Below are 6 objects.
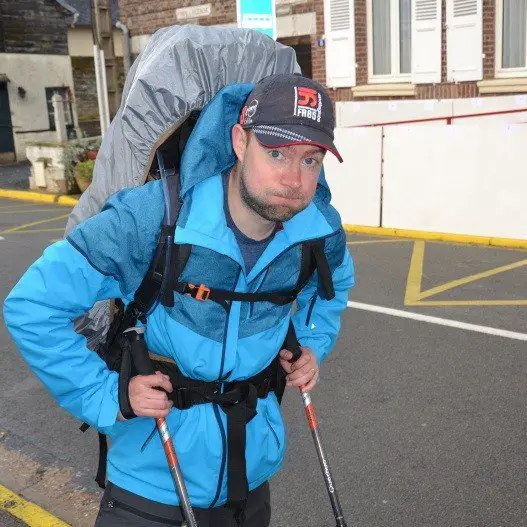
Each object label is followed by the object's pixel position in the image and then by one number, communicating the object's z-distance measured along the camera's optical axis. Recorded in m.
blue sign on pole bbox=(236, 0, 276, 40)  9.62
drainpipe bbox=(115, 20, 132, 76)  19.38
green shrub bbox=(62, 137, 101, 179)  16.44
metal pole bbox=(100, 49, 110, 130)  15.95
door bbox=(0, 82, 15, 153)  25.73
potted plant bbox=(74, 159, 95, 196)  15.72
